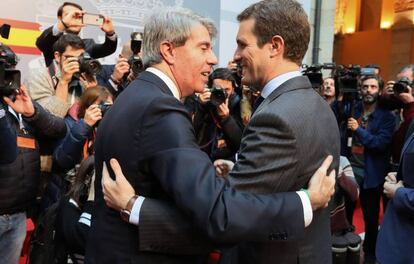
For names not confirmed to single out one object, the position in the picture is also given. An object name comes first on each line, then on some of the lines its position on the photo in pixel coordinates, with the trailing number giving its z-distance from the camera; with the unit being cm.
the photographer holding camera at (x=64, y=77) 334
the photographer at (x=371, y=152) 430
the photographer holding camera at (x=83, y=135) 282
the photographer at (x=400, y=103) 407
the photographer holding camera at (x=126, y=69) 358
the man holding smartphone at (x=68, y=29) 379
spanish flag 431
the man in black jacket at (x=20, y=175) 254
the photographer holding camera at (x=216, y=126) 359
